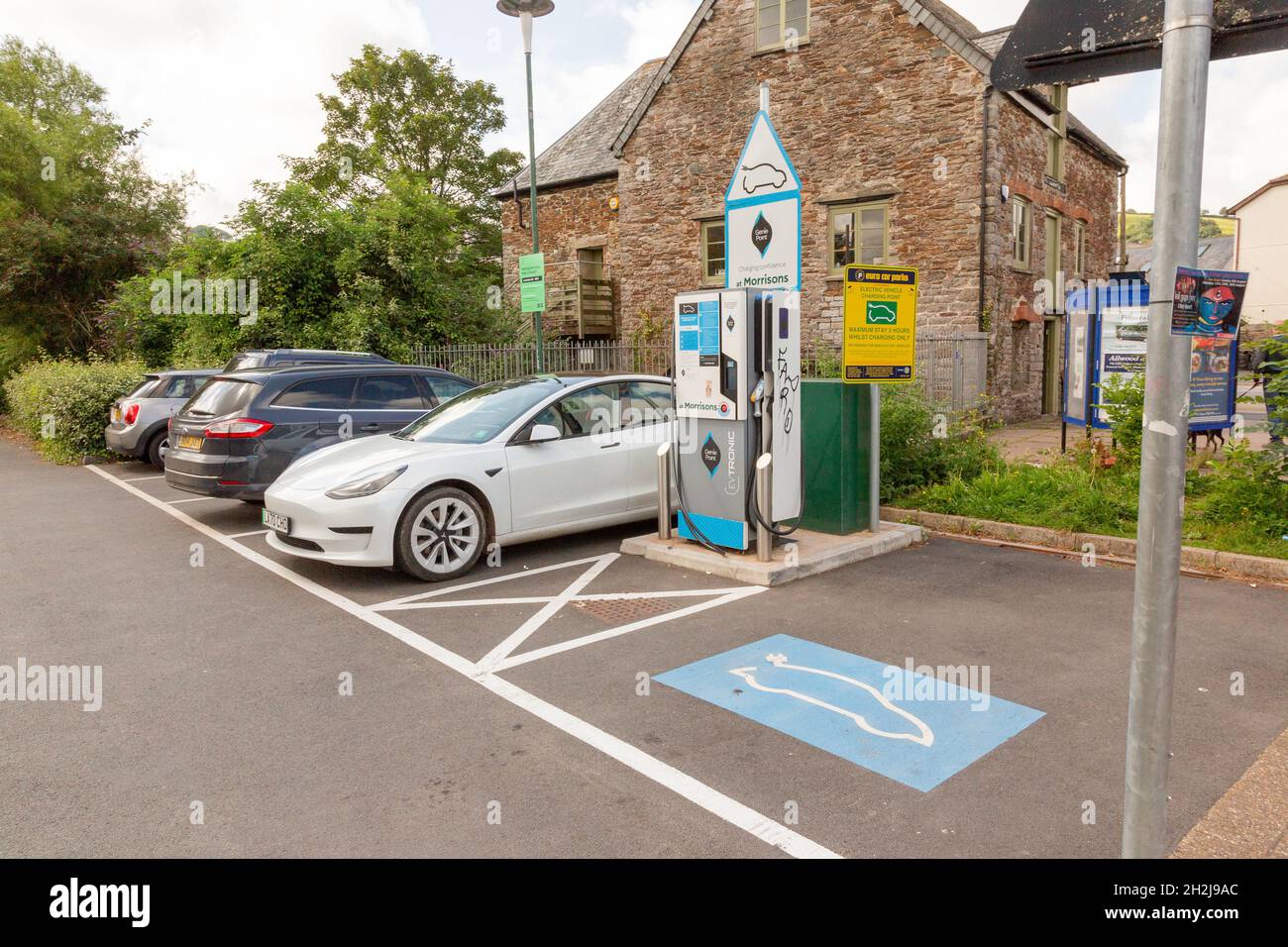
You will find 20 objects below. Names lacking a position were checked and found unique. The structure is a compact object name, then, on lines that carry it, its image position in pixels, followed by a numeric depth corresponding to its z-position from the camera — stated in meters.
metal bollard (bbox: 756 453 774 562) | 7.04
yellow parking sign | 7.58
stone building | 16.48
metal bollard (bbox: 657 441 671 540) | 7.74
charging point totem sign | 7.04
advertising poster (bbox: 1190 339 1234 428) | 9.83
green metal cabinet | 7.96
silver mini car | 14.15
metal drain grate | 6.20
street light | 14.09
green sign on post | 14.12
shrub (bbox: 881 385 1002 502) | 9.39
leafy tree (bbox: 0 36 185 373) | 24.81
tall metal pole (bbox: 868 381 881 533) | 7.99
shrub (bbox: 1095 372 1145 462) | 8.75
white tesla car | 6.93
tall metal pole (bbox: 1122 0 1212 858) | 2.03
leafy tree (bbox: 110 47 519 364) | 18.19
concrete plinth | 6.98
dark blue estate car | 9.38
